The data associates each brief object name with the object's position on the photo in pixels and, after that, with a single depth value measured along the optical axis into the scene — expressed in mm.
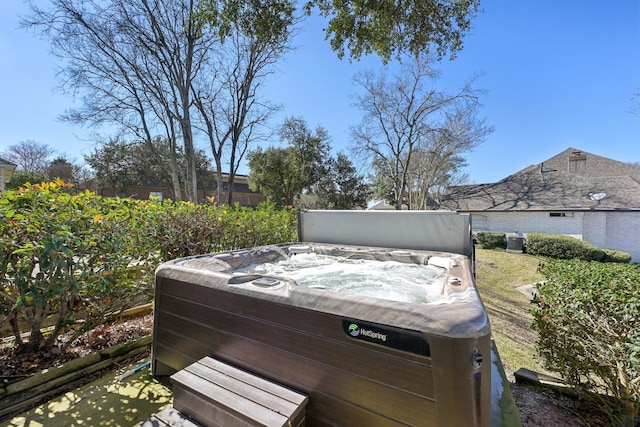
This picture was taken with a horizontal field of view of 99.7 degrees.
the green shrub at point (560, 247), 9898
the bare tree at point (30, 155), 16625
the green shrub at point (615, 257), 9539
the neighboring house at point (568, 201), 12062
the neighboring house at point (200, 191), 15070
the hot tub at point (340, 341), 1037
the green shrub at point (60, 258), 1812
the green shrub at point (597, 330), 1559
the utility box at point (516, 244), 11727
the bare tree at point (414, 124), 11805
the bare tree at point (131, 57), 6410
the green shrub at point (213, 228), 3158
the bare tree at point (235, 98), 7840
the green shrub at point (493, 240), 12633
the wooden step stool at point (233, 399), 1250
